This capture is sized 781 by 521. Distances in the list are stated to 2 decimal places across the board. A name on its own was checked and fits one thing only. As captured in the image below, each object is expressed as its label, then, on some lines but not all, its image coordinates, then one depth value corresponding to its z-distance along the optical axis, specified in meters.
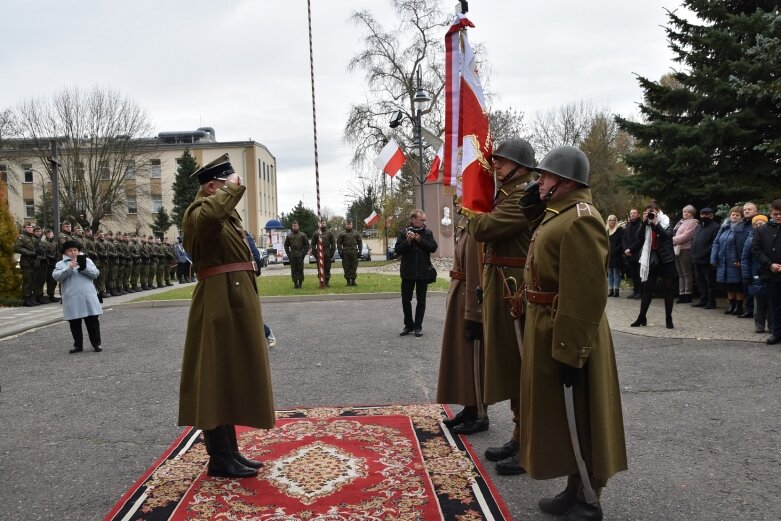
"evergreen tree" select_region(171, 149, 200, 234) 55.31
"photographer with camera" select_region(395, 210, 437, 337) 9.89
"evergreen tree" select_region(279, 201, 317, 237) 70.69
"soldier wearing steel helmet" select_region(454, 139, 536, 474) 4.39
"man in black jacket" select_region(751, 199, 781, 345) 8.80
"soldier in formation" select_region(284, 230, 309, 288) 19.69
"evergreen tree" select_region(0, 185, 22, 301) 17.12
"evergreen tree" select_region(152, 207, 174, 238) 54.88
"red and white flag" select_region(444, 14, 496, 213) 4.75
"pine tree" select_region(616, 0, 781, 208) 13.22
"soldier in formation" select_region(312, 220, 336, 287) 19.57
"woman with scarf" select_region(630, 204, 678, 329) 10.31
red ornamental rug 3.79
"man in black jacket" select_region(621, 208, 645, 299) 13.77
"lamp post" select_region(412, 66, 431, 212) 17.69
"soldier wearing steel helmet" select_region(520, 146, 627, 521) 3.27
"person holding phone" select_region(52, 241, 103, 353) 9.29
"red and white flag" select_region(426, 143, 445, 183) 16.67
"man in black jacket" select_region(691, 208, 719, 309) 12.80
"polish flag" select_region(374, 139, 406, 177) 17.40
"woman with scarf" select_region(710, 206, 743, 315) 11.34
